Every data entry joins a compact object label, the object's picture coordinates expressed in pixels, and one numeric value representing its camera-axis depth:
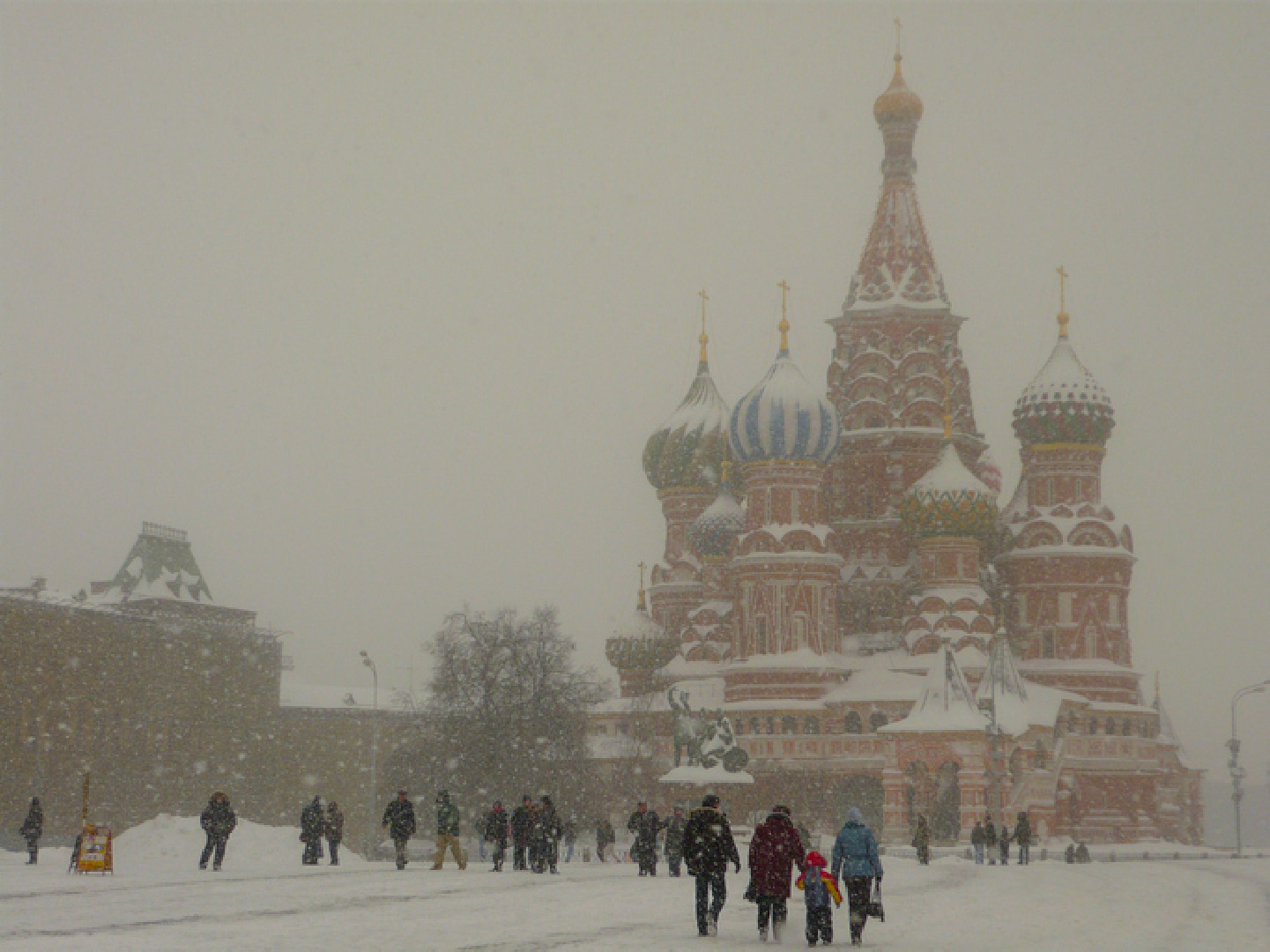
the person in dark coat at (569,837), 40.65
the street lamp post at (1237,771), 56.78
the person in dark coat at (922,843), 38.88
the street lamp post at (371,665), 60.72
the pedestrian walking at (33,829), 30.11
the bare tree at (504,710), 58.56
